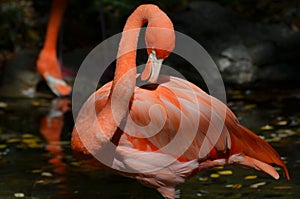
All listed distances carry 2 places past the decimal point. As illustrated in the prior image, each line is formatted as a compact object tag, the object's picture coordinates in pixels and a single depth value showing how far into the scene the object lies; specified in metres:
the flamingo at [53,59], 14.43
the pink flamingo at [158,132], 7.61
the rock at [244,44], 14.61
